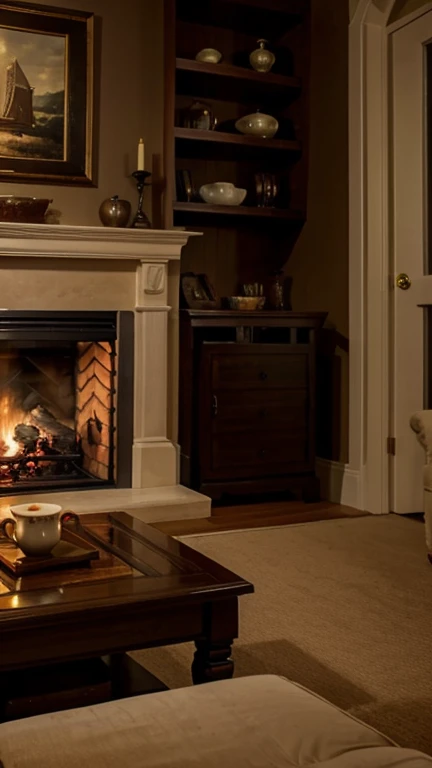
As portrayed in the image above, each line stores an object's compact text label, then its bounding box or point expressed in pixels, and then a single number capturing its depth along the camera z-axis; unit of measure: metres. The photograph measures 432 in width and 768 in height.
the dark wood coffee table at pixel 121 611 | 1.39
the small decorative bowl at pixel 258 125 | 4.38
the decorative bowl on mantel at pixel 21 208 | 3.76
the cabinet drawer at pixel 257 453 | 4.02
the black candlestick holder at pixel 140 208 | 3.97
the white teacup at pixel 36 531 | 1.58
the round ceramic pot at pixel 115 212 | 3.97
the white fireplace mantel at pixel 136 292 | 3.76
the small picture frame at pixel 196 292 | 4.26
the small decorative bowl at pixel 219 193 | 4.30
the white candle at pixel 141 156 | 3.94
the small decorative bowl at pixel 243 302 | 4.25
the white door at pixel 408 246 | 3.91
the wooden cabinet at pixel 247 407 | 4.00
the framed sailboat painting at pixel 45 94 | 3.93
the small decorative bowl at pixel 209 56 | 4.29
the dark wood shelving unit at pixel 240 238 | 4.02
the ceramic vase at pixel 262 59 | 4.39
